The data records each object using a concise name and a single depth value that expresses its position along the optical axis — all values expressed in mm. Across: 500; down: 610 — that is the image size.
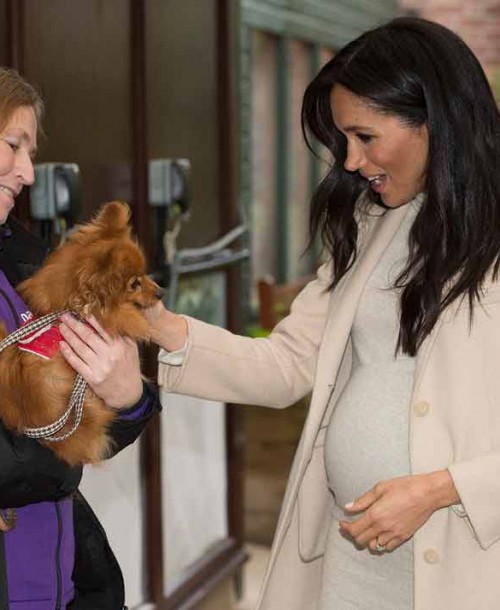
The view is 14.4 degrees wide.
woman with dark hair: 2685
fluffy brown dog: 2478
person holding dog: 2479
